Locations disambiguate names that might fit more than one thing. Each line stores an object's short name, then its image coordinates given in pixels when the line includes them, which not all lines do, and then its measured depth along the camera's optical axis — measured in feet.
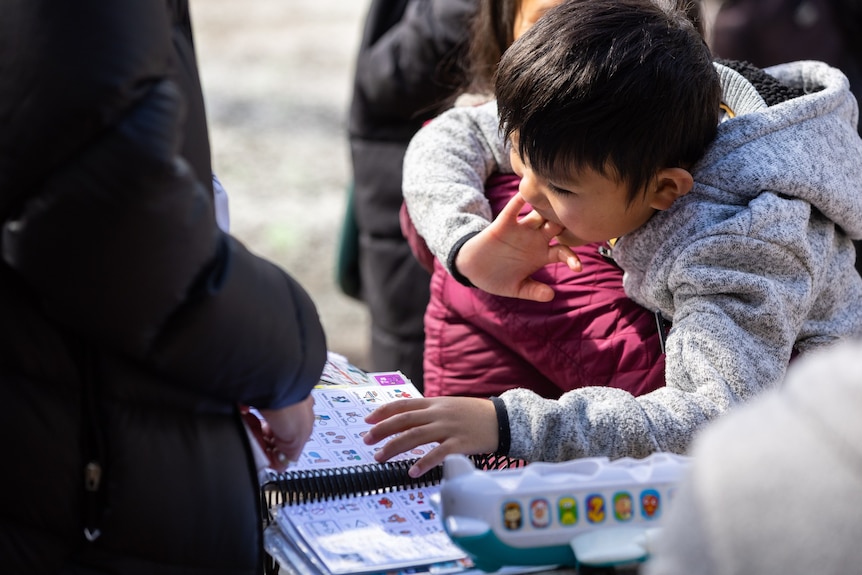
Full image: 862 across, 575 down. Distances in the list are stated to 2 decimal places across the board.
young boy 6.33
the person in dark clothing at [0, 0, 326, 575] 5.46
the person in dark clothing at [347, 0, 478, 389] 8.91
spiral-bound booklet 5.97
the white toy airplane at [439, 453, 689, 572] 5.72
